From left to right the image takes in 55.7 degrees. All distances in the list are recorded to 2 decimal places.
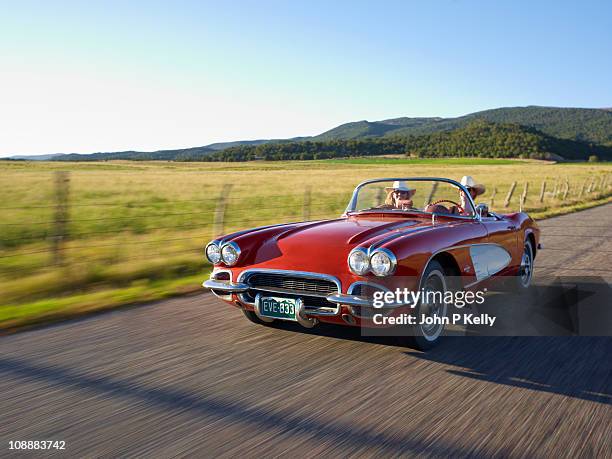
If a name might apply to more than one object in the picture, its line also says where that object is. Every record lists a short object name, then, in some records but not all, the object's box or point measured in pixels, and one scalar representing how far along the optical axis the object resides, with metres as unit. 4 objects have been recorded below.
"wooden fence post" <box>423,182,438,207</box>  6.59
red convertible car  4.21
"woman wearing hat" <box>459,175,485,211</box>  6.65
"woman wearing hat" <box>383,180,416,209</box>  5.98
